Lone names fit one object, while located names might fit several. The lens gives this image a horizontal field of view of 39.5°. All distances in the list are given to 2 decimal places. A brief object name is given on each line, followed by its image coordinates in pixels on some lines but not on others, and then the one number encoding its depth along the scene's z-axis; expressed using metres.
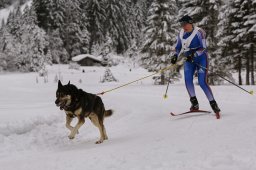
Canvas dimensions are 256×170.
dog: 7.32
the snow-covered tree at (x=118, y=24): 82.07
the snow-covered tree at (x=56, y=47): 74.25
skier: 9.06
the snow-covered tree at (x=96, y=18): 80.00
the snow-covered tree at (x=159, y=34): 31.91
